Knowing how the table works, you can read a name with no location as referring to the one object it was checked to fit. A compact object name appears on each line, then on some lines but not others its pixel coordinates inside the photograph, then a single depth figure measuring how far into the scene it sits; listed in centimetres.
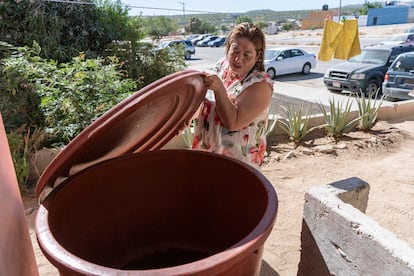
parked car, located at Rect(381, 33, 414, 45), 1643
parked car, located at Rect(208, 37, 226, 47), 3972
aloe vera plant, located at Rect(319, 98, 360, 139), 506
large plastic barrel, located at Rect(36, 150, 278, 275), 129
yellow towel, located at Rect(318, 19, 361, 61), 623
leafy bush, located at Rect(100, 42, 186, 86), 716
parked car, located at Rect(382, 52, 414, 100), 857
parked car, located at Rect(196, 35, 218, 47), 4094
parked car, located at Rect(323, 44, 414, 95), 1021
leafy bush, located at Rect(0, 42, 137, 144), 370
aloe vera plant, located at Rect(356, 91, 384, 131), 535
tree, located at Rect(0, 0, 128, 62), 686
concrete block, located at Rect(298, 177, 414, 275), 141
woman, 166
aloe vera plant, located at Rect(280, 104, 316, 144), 481
